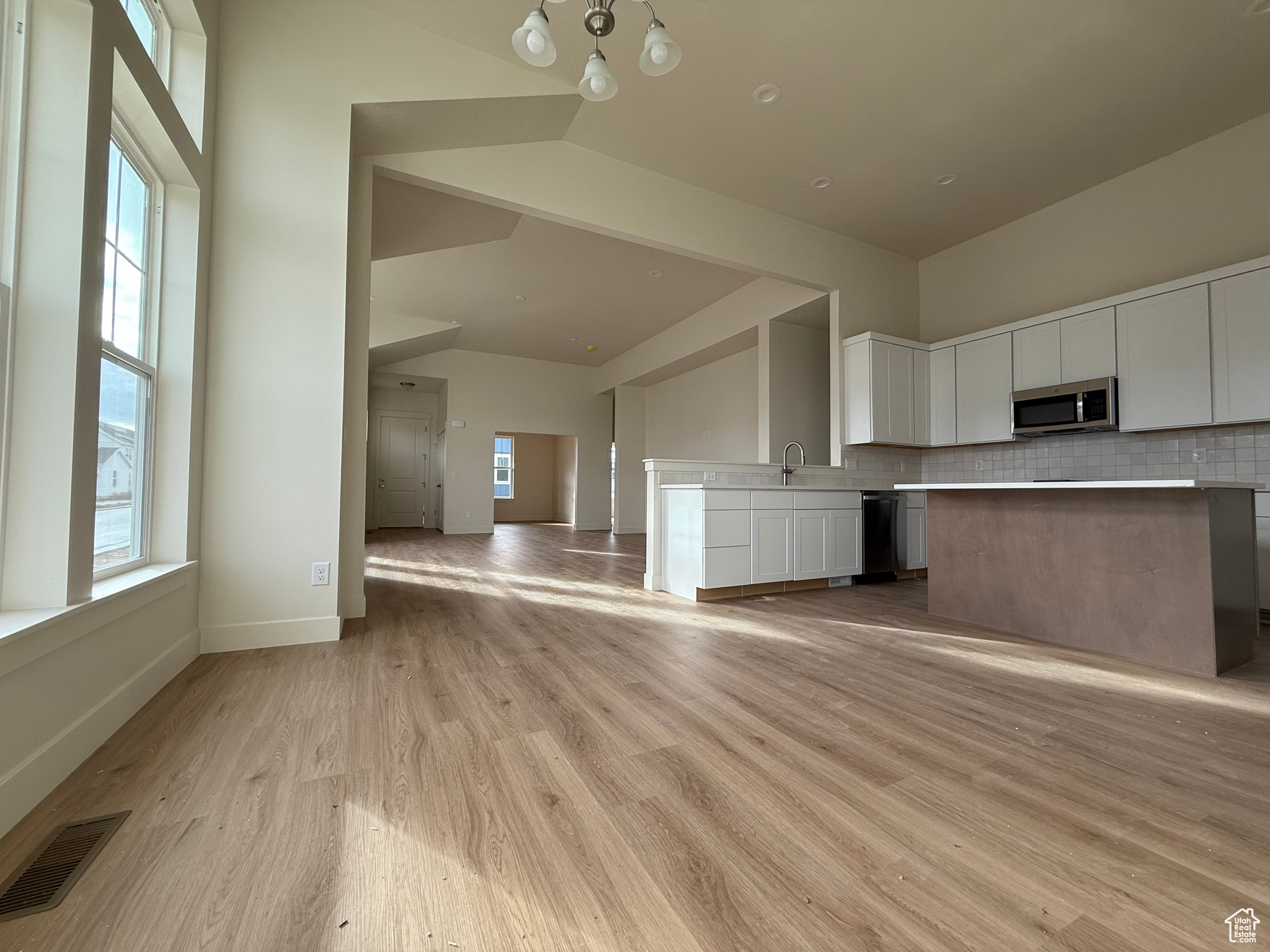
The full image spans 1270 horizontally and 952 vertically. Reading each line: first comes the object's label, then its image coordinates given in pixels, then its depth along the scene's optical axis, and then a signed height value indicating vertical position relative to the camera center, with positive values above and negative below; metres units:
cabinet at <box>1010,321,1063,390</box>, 4.30 +1.15
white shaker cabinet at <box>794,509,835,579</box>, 4.25 -0.40
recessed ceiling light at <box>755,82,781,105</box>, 3.28 +2.51
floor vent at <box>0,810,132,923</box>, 0.98 -0.76
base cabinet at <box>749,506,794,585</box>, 4.01 -0.40
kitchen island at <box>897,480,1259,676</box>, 2.36 -0.36
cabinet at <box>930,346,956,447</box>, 5.04 +0.93
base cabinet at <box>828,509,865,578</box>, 4.46 -0.42
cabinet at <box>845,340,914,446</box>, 4.84 +0.94
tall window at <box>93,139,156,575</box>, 1.88 +0.43
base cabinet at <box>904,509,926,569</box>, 5.02 -0.43
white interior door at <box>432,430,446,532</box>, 9.25 -0.07
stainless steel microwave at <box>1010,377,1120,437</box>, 3.96 +0.68
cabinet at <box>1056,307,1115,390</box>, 4.01 +1.16
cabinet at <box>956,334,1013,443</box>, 4.63 +0.95
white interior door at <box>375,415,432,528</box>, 10.28 +0.38
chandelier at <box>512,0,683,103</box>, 2.01 +1.76
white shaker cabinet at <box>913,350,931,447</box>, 5.11 +0.93
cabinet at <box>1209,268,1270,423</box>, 3.31 +0.95
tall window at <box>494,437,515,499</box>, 13.55 +0.63
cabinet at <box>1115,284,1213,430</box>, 3.56 +0.94
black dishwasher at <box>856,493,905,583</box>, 4.69 -0.37
